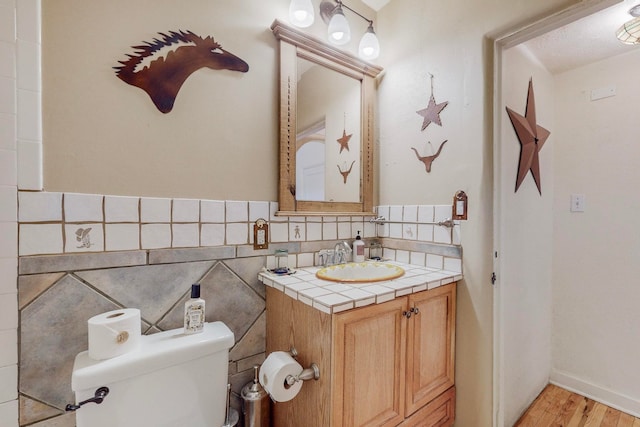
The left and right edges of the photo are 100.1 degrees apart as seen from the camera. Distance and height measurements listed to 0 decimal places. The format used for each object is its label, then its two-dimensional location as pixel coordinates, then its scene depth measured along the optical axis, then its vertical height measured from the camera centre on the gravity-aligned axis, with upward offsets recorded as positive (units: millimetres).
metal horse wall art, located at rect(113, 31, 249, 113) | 994 +573
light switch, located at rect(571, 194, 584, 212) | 1789 +55
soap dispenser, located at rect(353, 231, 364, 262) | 1562 -240
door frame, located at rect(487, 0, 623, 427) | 1249 +21
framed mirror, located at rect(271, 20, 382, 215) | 1337 +465
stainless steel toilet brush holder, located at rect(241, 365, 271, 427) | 1080 -778
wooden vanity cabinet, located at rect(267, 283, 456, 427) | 898 -575
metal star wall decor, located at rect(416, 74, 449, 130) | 1412 +532
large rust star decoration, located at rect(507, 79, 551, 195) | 1509 +437
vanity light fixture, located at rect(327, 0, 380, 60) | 1410 +970
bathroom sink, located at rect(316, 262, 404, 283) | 1318 -308
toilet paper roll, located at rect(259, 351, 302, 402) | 908 -576
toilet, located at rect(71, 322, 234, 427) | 758 -545
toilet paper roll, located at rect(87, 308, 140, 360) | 801 -384
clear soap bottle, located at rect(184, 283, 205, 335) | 982 -382
